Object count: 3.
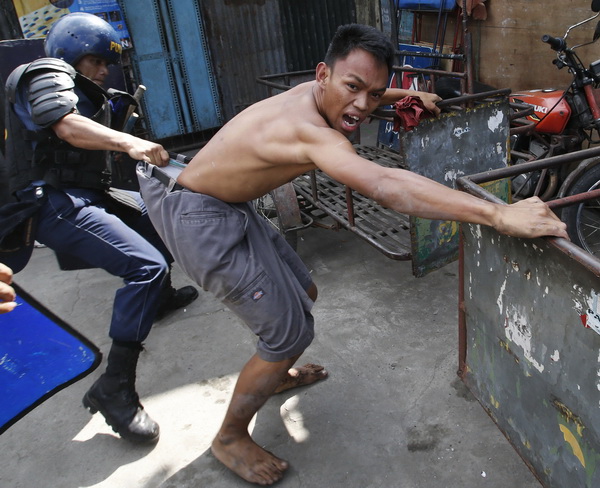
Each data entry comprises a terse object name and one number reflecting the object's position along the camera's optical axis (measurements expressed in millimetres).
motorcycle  3795
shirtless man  1744
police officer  2314
